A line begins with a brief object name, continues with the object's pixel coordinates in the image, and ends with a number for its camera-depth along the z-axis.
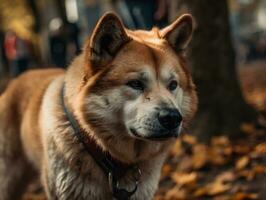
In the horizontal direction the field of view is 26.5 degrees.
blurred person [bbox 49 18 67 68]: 15.26
